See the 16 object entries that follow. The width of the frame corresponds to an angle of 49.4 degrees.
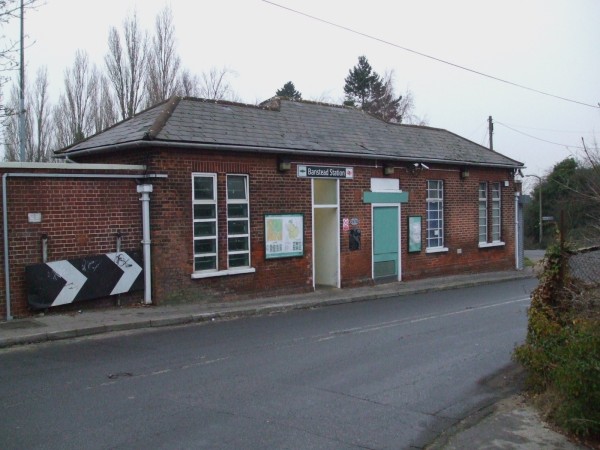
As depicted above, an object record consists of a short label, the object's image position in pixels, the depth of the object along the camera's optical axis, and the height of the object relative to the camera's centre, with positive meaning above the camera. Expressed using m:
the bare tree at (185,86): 40.31 +8.89
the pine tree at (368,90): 61.22 +13.00
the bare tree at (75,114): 39.44 +7.03
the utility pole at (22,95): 11.84 +3.09
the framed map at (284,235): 16.58 -0.23
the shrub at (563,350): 5.68 -1.24
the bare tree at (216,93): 43.86 +9.12
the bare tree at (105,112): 38.56 +6.94
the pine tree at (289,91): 65.81 +13.82
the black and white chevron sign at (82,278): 12.41 -1.00
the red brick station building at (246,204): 12.98 +0.58
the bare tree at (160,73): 38.34 +9.16
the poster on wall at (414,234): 20.77 -0.28
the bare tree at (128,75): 38.00 +8.96
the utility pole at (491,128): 46.94 +7.00
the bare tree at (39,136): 38.81 +5.69
